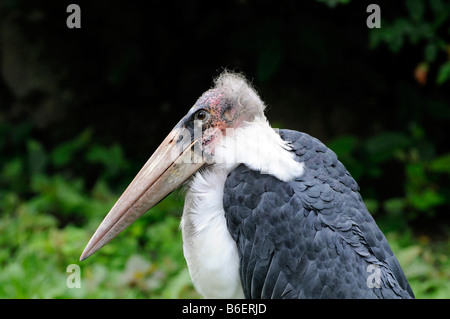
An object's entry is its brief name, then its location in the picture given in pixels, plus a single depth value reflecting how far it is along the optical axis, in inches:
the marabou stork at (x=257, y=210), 88.5
